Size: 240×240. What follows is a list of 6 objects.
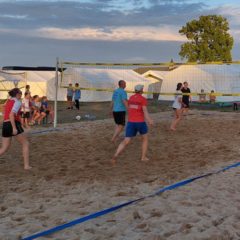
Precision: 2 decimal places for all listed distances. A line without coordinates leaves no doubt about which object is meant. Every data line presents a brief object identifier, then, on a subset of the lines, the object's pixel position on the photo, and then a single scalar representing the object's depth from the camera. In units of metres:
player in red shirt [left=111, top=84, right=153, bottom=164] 7.71
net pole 13.44
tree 42.28
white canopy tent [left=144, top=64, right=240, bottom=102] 27.80
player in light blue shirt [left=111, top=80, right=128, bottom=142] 9.80
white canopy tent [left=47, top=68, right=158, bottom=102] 30.31
